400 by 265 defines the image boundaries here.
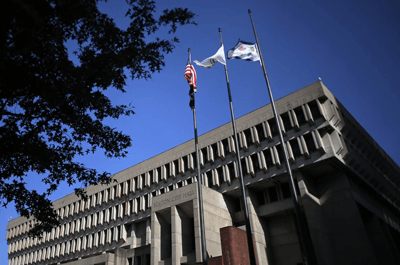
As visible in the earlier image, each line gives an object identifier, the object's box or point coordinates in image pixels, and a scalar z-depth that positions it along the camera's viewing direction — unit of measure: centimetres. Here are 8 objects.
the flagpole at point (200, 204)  1900
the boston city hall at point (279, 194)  3306
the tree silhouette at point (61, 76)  1200
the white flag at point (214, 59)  2381
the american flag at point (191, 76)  2469
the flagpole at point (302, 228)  1439
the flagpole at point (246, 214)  1587
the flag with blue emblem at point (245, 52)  2273
